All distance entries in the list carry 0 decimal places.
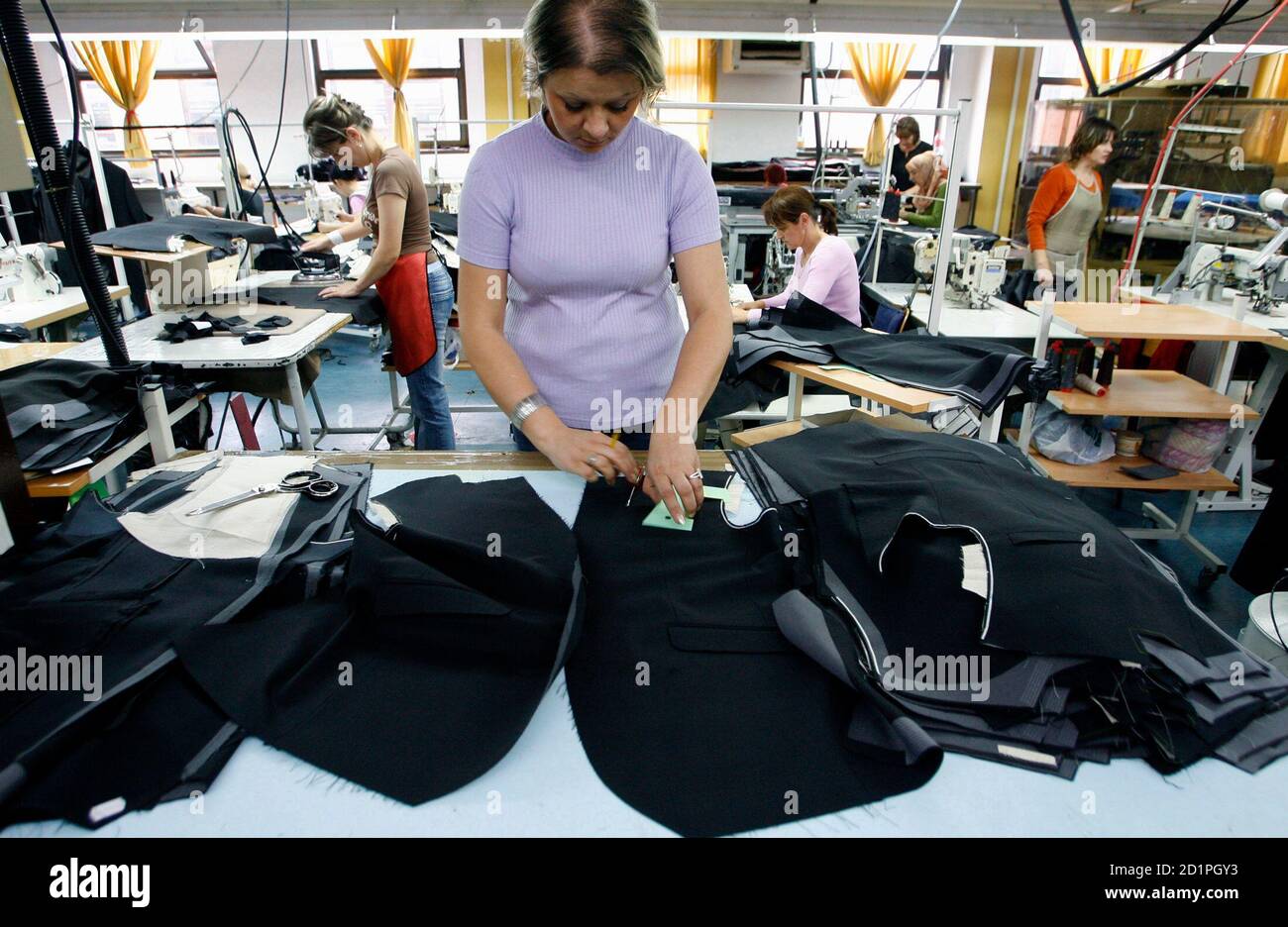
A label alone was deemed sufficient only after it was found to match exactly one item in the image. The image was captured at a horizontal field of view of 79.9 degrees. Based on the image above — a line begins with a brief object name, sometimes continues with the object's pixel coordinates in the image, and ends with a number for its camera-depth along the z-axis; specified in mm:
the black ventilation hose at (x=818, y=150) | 3860
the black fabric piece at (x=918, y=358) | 2098
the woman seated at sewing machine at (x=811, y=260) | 3197
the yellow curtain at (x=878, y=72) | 8617
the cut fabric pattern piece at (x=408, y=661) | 786
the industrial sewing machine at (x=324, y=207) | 5324
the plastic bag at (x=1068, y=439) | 2783
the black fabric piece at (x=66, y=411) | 1412
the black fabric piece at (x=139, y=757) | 710
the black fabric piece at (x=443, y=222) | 4523
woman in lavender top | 1151
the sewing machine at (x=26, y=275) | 3207
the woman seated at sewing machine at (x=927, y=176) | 5668
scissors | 1207
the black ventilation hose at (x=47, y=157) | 1141
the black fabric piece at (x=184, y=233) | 2576
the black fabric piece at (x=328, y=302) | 3051
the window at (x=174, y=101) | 8555
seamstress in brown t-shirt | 2760
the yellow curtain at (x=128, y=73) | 8039
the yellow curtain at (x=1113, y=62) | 8125
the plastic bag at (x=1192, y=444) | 2715
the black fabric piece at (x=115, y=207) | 4262
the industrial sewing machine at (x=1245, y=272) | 3095
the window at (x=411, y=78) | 8625
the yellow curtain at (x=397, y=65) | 8281
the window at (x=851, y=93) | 9016
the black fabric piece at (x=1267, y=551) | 1723
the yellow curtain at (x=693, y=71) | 8477
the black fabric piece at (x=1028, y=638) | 805
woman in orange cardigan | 3775
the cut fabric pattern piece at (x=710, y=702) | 744
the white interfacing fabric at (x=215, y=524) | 1066
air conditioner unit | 8320
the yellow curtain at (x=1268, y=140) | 6395
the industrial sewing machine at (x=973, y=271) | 3373
